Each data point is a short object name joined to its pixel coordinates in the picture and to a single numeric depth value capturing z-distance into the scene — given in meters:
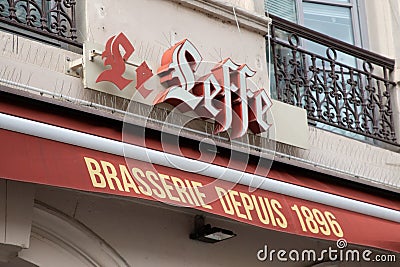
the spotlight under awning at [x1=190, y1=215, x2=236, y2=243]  6.97
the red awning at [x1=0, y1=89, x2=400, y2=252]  5.62
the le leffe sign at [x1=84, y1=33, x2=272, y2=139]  6.59
